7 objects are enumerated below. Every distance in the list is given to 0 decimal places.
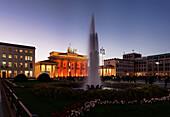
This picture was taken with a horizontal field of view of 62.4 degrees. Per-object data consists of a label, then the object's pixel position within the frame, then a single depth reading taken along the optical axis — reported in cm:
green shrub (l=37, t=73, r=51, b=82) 3908
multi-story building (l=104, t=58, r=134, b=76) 12278
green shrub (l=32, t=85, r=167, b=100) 1086
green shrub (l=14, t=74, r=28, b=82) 3714
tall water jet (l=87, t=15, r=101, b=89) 1731
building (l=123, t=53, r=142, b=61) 15312
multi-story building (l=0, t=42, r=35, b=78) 6464
